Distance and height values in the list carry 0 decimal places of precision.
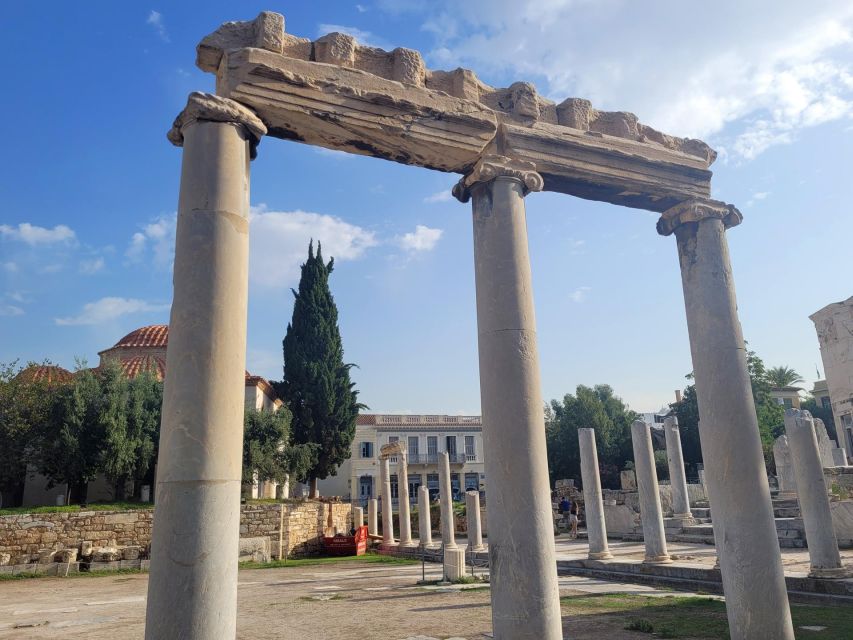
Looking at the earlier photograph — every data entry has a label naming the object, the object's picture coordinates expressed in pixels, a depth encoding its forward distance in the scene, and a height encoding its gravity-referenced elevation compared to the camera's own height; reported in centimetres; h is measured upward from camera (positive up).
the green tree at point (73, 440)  2341 +249
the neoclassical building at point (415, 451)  5541 +389
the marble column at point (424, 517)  2361 -76
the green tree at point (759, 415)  4216 +465
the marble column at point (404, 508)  2581 -43
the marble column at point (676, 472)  2111 +50
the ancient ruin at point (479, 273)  495 +215
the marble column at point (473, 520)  2112 -84
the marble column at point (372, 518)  3019 -92
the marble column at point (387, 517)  2718 -81
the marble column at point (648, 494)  1366 -12
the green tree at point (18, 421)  2416 +329
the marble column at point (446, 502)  2109 -21
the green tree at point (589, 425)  4319 +395
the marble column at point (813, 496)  1034 -22
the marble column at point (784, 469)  2266 +54
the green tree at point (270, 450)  2698 +224
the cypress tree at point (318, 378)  3291 +621
